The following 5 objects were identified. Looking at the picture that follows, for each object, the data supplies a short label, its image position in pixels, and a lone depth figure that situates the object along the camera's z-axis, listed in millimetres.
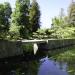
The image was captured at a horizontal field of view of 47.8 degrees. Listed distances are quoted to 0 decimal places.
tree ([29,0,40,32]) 26289
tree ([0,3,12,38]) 21069
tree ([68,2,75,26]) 31619
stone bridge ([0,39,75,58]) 9437
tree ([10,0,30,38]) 18979
